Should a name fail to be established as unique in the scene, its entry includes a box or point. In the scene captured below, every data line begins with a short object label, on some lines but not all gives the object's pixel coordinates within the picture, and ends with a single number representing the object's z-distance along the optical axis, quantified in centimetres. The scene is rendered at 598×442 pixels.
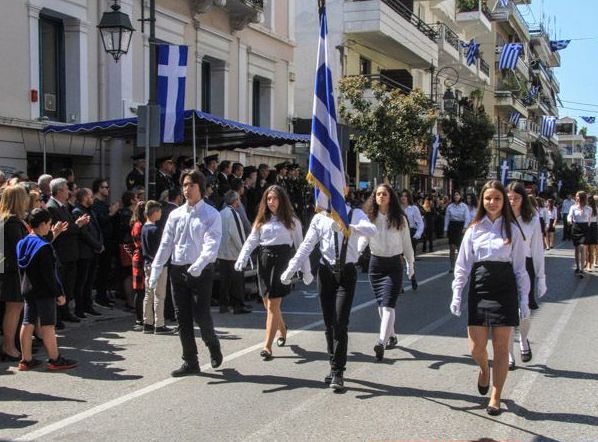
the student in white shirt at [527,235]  728
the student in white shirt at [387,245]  767
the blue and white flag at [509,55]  4978
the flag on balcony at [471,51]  4209
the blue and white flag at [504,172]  4078
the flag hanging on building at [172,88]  1169
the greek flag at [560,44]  6431
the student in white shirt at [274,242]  776
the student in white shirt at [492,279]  552
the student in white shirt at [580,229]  1552
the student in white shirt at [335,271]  630
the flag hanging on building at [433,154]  2916
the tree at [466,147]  3353
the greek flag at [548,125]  6600
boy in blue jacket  692
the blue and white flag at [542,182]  6151
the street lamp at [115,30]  1173
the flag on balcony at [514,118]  5862
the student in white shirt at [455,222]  1571
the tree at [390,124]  2223
